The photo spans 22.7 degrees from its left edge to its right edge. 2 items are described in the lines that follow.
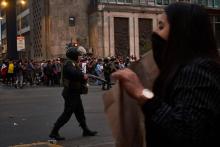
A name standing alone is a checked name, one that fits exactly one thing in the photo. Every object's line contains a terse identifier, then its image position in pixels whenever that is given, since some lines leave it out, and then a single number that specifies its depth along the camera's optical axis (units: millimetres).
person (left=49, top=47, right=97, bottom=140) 10148
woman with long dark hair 2402
